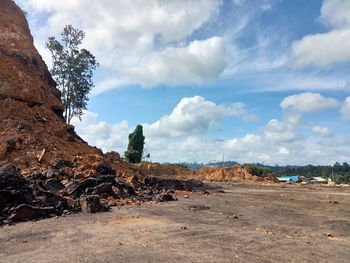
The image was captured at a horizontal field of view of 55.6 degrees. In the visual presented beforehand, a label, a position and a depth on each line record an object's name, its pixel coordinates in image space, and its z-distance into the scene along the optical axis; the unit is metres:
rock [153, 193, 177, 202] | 16.58
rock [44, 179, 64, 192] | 14.62
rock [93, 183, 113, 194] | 15.23
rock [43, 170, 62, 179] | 16.41
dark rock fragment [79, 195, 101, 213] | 12.38
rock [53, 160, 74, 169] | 19.23
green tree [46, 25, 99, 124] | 40.19
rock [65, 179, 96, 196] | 14.87
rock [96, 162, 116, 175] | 19.65
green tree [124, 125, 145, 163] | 50.25
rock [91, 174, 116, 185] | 16.80
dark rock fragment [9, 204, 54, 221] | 10.62
